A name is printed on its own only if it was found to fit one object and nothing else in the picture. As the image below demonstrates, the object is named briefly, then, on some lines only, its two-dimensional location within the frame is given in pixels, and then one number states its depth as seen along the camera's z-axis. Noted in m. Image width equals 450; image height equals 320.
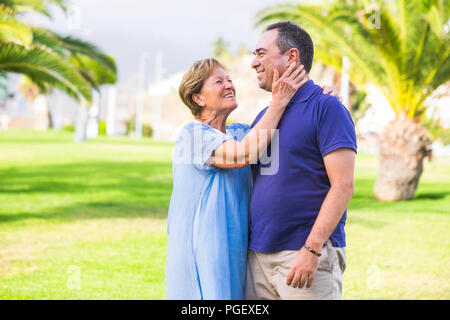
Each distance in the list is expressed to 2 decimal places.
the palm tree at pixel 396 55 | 12.31
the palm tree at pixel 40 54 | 9.23
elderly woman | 2.59
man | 2.47
